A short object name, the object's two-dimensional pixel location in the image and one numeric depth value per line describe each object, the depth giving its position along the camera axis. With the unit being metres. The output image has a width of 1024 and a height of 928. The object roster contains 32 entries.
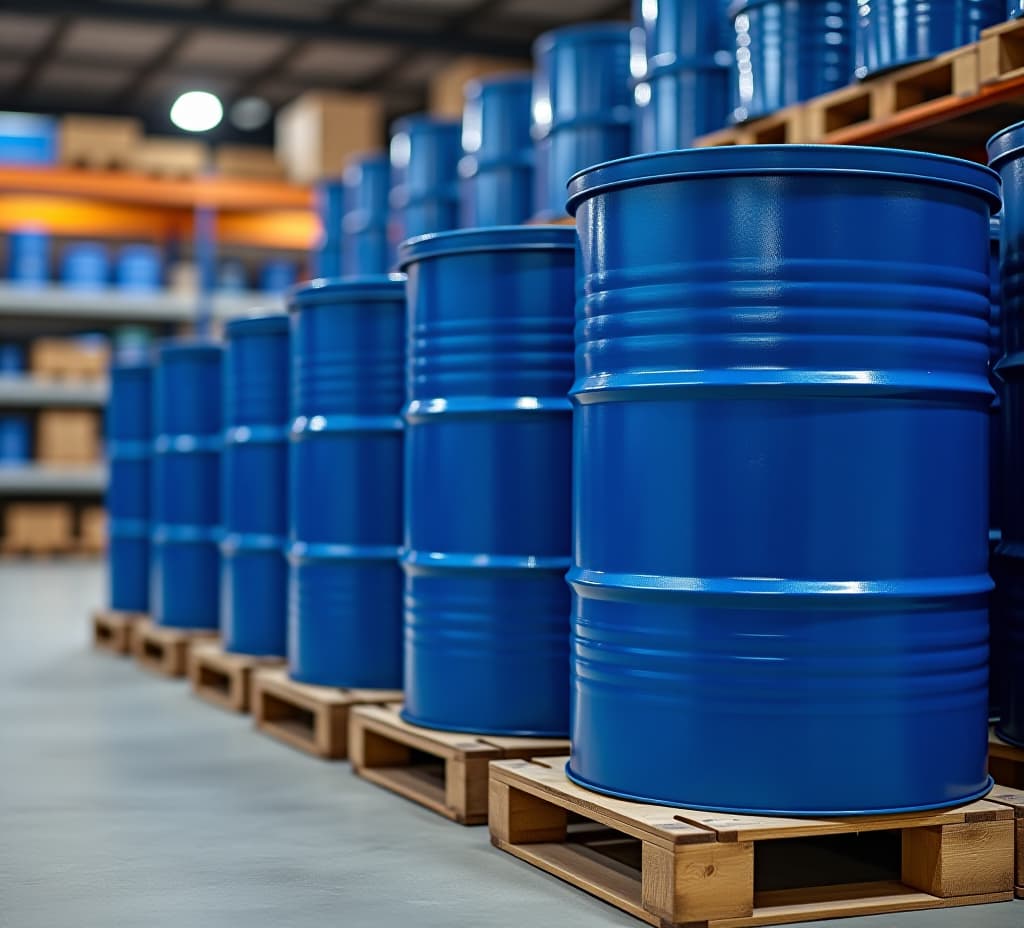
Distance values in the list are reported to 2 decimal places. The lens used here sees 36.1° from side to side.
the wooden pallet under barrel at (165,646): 5.89
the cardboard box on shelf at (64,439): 13.84
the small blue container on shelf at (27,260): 14.01
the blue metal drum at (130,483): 6.70
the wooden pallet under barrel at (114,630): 6.64
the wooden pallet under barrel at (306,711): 4.17
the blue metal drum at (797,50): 4.33
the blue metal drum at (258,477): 5.04
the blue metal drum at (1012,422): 3.01
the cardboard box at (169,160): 14.60
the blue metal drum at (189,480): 5.90
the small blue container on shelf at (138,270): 14.42
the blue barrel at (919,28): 3.86
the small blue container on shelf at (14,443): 13.72
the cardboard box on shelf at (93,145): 14.27
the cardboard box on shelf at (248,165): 14.99
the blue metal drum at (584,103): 5.66
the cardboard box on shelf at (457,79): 14.00
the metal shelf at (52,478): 13.59
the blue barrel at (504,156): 6.60
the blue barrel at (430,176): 7.88
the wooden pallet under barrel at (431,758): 3.37
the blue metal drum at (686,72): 5.03
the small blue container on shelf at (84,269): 14.15
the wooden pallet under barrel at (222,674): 5.00
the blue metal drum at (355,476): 4.28
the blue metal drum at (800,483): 2.65
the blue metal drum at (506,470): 3.50
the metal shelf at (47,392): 13.73
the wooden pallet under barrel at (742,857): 2.53
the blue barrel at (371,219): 8.99
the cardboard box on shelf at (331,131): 14.21
